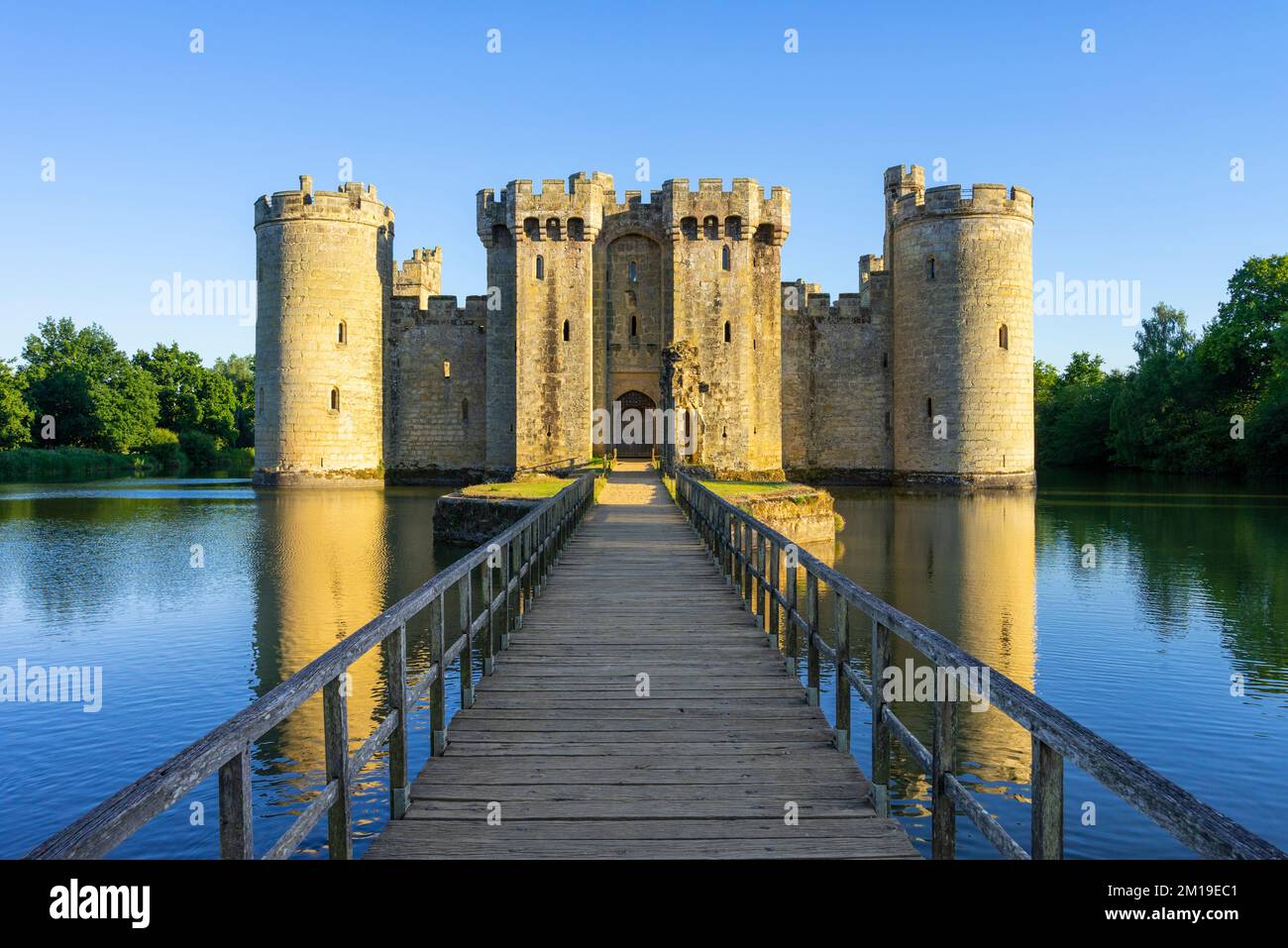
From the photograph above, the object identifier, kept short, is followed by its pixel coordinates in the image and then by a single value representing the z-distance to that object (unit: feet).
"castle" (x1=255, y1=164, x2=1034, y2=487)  122.83
